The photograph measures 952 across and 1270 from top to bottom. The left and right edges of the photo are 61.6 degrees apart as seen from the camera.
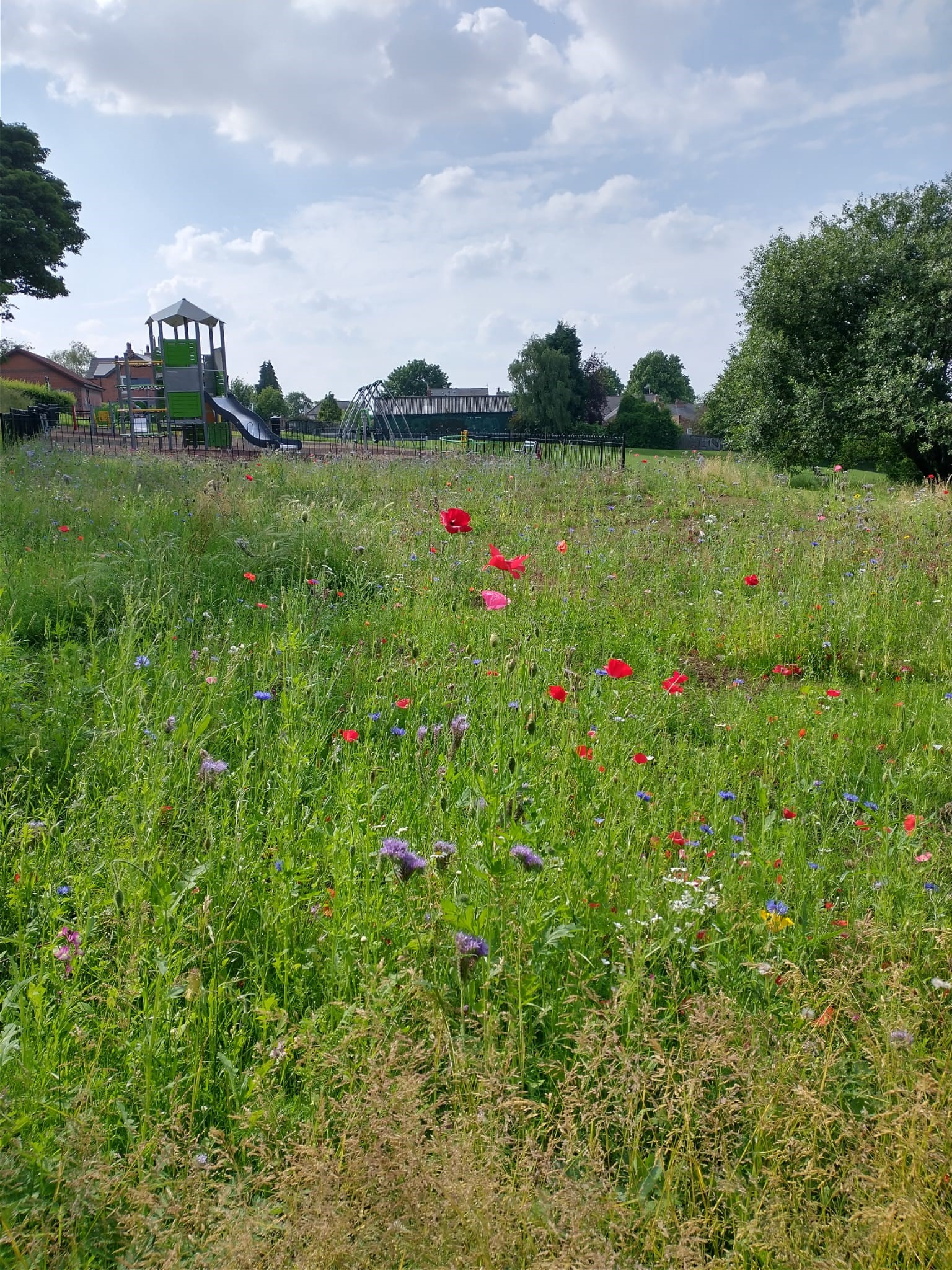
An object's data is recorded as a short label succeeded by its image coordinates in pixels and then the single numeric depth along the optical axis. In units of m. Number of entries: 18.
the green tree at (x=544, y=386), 55.41
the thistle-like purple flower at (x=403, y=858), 1.77
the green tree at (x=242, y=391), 65.03
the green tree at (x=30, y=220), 28.64
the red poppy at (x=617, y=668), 2.45
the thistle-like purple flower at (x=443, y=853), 1.77
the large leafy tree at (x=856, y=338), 17.38
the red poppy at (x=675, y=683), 2.69
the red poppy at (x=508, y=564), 2.82
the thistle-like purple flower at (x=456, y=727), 2.33
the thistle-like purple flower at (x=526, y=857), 1.74
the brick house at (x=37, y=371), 61.28
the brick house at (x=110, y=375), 55.06
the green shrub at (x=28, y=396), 21.84
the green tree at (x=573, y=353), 57.25
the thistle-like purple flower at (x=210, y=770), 2.29
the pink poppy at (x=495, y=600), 2.76
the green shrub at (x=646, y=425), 56.53
